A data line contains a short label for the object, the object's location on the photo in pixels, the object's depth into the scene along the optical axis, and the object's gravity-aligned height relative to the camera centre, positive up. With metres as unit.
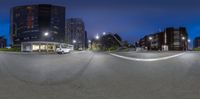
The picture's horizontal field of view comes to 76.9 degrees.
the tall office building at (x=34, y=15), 80.56 +21.25
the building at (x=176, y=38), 75.49 +5.76
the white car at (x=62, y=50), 29.57 -0.48
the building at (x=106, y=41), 69.34 +3.52
